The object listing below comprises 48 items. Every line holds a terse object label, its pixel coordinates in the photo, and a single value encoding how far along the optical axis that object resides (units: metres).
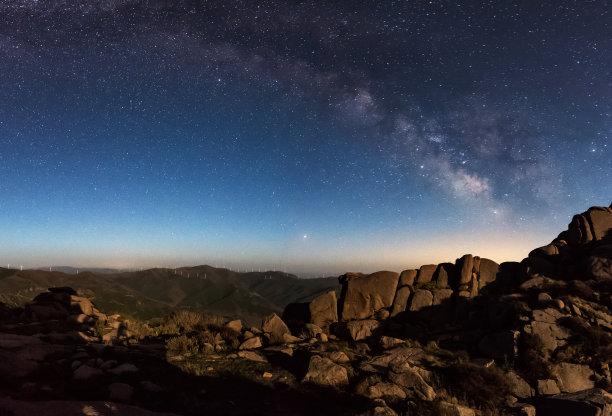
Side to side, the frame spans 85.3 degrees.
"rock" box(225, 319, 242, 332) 17.30
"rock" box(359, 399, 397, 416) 7.87
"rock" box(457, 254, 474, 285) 23.36
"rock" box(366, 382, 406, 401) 9.79
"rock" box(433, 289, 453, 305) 22.34
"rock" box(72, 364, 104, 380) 9.09
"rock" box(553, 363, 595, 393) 11.97
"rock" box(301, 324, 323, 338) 18.22
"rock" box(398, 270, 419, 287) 24.17
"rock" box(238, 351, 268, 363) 13.00
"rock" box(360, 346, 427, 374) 11.83
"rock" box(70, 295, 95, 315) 20.19
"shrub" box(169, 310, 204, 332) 16.92
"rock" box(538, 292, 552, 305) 15.97
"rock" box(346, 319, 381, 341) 19.41
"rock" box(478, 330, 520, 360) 13.04
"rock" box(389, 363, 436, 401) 9.88
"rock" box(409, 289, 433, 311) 22.36
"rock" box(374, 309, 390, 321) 21.96
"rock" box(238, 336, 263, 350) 14.87
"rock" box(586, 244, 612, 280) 18.11
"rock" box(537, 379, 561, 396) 11.38
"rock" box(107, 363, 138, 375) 9.93
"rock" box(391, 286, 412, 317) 22.42
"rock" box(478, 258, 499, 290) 23.94
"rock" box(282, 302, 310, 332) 22.04
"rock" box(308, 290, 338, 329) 22.17
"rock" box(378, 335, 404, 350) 15.03
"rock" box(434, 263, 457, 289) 23.81
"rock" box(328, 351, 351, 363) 12.58
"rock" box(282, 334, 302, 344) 16.09
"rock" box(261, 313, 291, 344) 17.12
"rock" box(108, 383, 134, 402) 8.43
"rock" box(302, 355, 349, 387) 10.73
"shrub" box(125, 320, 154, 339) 15.51
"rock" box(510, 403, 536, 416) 9.47
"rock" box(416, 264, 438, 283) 24.63
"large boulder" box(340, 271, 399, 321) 22.77
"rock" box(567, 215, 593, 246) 24.24
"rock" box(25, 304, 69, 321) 17.66
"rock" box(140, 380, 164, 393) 9.27
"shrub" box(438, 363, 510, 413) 9.87
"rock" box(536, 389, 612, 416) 9.07
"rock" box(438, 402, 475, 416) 8.42
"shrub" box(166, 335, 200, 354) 13.12
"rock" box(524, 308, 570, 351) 13.40
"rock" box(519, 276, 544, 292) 18.32
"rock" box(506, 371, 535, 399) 10.95
